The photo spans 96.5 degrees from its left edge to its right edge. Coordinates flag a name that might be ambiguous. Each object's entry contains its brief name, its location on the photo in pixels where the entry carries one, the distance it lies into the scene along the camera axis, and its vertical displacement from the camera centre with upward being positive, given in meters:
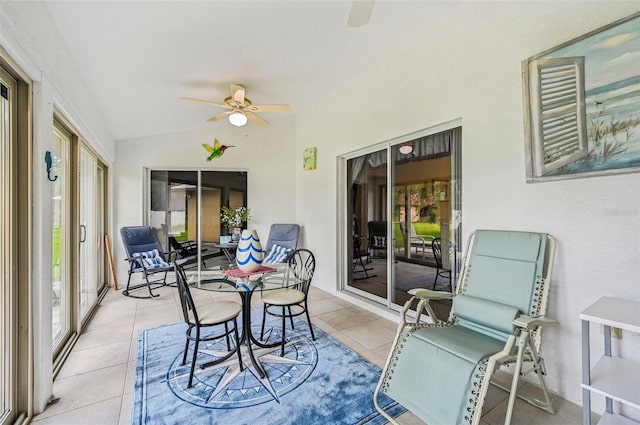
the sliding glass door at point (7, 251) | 1.62 -0.21
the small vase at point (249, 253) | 2.67 -0.38
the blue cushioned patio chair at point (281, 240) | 4.66 -0.47
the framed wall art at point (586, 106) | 1.65 +0.67
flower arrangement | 5.34 -0.05
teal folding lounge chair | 1.49 -0.79
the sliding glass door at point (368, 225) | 3.67 -0.17
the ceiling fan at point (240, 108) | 3.27 +1.26
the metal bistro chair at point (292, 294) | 2.47 -0.75
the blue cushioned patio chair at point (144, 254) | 4.23 -0.62
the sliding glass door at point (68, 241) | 2.58 -0.26
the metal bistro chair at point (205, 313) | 2.00 -0.76
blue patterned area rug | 1.74 -1.23
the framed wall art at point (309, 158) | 4.78 +0.94
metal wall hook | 1.84 +0.35
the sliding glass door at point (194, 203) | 5.15 +0.19
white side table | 1.31 -0.84
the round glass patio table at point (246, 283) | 2.21 -0.58
